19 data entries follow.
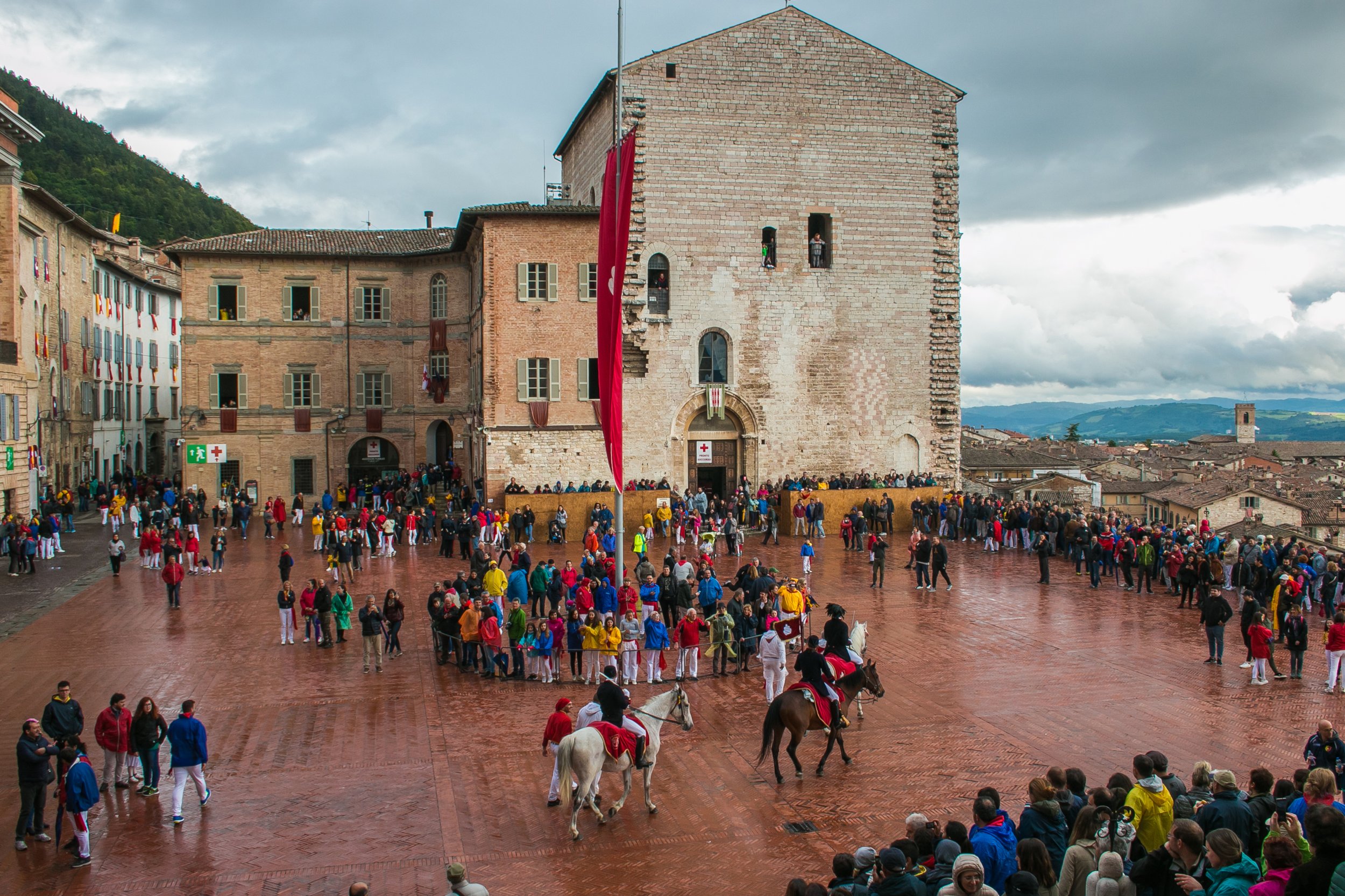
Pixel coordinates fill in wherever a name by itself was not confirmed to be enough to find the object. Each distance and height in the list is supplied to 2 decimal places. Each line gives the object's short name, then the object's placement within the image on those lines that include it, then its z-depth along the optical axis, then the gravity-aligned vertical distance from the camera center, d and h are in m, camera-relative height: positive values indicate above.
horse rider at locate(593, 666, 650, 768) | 11.69 -3.19
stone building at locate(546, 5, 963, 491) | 37.56 +6.29
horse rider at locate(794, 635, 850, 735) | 12.59 -3.07
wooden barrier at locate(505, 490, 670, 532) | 34.31 -2.76
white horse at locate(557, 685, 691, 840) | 10.78 -3.64
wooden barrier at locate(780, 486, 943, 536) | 35.97 -2.90
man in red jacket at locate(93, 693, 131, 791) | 11.91 -3.55
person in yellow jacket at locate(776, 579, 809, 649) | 18.19 -3.17
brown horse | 12.09 -3.55
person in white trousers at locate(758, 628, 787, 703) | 15.18 -3.47
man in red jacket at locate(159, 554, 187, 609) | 22.47 -3.31
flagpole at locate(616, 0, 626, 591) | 18.38 -1.85
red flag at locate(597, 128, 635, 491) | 17.62 +2.31
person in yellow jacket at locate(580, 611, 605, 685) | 16.25 -3.36
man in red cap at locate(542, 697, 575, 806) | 11.53 -3.43
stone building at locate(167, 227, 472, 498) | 43.38 +3.15
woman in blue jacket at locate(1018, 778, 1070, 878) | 8.06 -3.17
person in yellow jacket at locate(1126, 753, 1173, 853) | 8.28 -3.12
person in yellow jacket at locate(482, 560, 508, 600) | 19.77 -3.06
